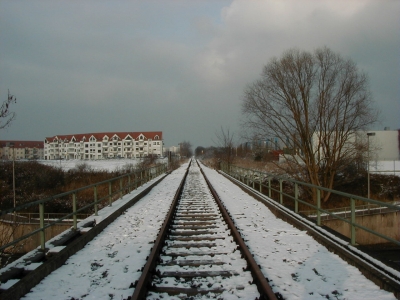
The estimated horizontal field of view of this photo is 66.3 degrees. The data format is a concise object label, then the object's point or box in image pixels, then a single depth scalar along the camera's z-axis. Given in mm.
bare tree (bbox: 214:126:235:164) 34531
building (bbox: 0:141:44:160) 135500
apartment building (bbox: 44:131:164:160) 125125
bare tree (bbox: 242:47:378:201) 24188
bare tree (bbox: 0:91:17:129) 7746
